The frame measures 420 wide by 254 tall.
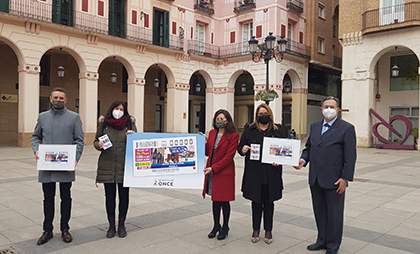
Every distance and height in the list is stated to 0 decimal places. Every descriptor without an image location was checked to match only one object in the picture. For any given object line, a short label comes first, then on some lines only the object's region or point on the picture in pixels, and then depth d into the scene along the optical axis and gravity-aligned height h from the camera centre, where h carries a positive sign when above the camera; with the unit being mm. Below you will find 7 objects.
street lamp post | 16781 +3760
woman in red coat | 4953 -587
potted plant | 17278 +1442
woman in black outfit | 4820 -671
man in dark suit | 4414 -549
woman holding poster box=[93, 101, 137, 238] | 4982 -455
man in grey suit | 4836 -262
